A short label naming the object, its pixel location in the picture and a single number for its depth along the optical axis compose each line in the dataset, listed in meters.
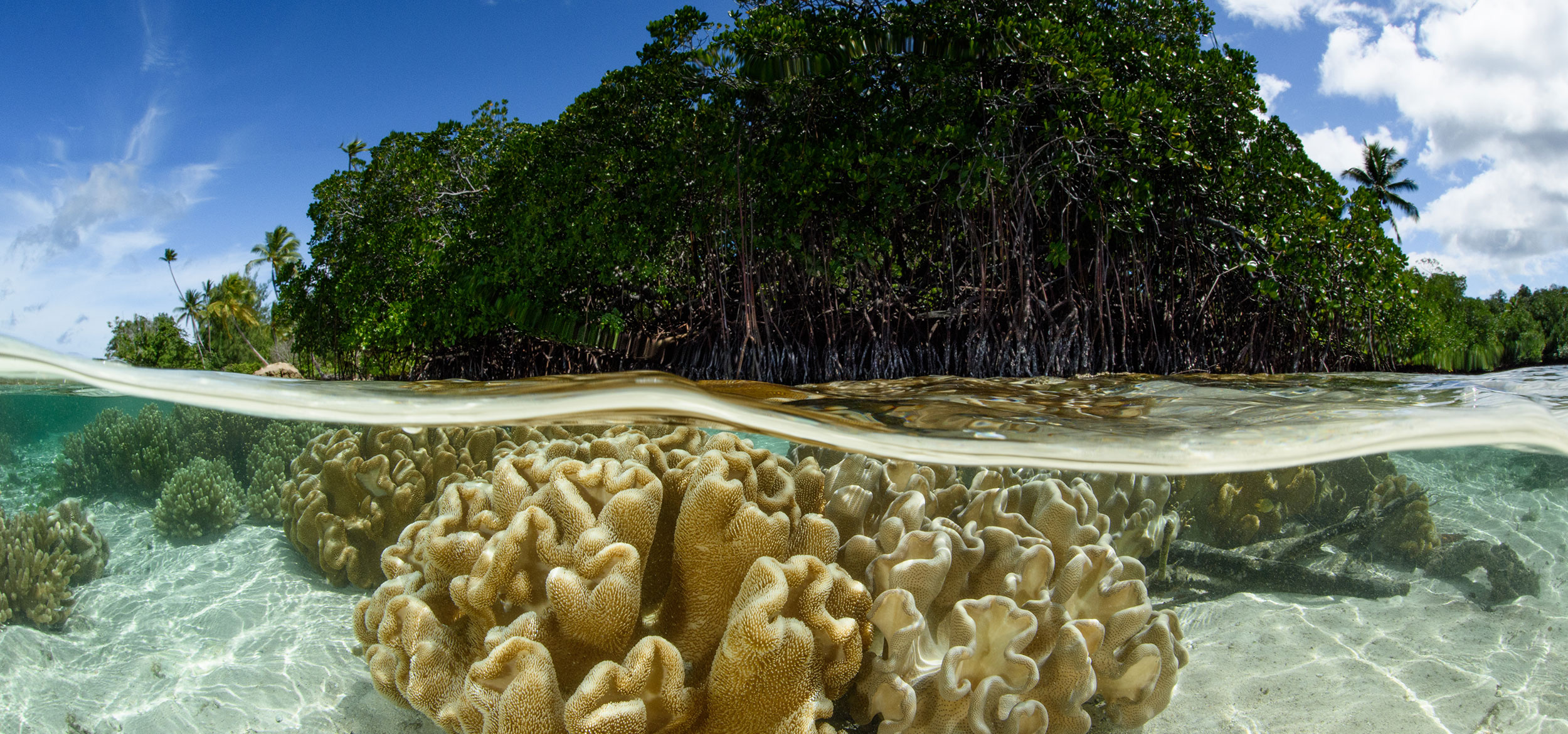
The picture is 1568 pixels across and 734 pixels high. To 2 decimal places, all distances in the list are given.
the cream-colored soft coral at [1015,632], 2.56
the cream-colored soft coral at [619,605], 2.28
